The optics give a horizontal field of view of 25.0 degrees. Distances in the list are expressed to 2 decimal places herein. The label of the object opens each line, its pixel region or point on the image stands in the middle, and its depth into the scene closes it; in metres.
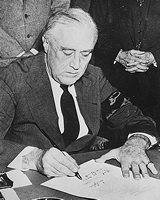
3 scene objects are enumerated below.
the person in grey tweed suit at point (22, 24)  2.31
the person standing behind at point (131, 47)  2.44
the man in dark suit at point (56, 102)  2.32
